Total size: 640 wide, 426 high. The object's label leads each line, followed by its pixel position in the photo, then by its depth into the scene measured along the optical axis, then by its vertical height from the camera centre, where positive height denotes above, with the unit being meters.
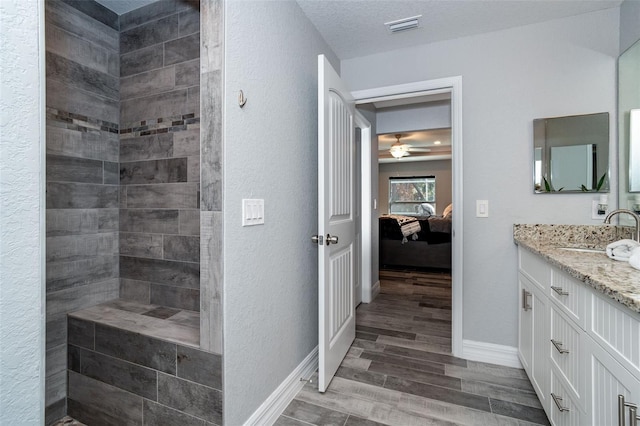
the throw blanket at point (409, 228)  5.28 -0.30
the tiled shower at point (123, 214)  1.51 -0.02
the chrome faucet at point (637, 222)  1.51 -0.06
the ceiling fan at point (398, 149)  6.16 +1.26
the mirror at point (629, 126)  1.80 +0.51
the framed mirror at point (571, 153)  1.98 +0.38
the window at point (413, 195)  9.05 +0.46
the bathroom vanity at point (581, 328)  0.87 -0.44
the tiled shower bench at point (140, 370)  1.35 -0.77
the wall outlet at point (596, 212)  1.98 -0.01
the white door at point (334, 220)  1.80 -0.06
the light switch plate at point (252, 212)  1.42 -0.01
